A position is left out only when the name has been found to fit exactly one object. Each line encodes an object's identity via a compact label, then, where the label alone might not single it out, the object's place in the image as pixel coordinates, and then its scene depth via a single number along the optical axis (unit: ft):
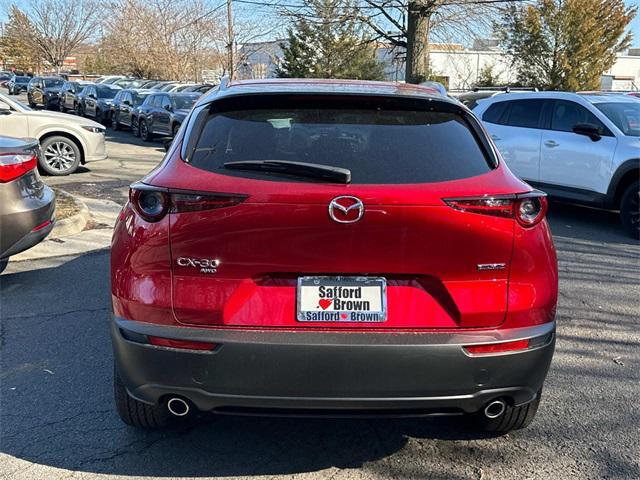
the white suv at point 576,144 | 26.71
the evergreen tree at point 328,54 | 85.77
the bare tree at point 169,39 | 143.13
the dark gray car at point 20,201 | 17.07
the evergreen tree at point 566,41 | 99.45
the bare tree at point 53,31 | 167.32
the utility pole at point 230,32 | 107.65
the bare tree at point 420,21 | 68.49
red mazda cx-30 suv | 8.33
